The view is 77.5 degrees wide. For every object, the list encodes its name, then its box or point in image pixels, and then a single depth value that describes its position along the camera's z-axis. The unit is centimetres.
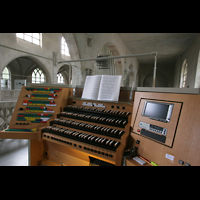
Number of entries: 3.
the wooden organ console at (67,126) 155
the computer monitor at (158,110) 127
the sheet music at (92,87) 222
